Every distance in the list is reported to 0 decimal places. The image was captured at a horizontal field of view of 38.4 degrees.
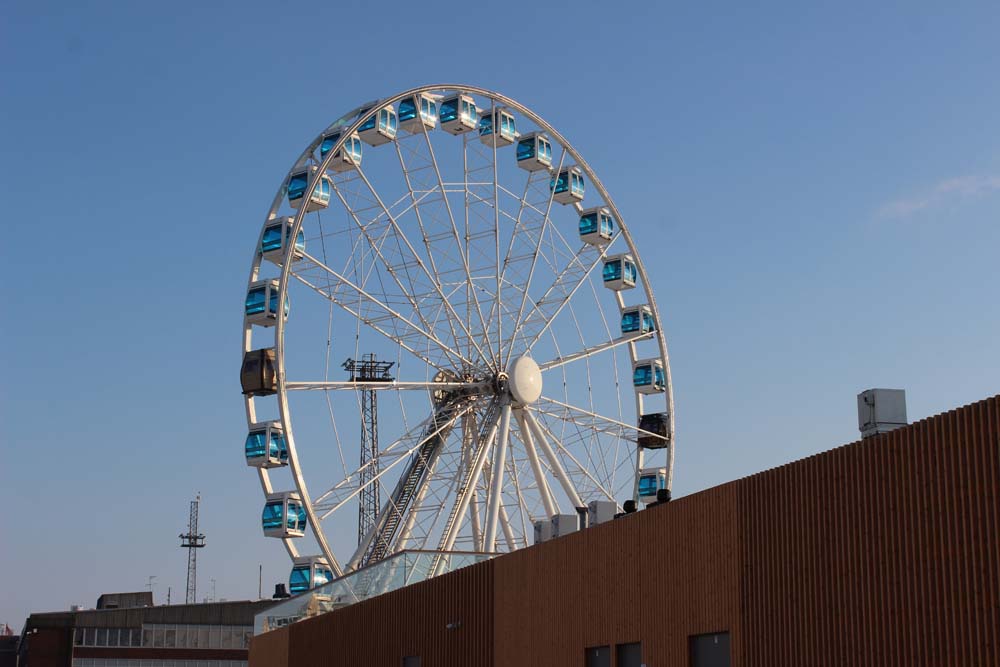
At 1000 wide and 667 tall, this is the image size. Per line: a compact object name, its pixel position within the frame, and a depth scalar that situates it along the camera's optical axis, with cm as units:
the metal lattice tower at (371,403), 6849
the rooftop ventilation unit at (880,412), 1734
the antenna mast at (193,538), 11019
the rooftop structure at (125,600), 9250
